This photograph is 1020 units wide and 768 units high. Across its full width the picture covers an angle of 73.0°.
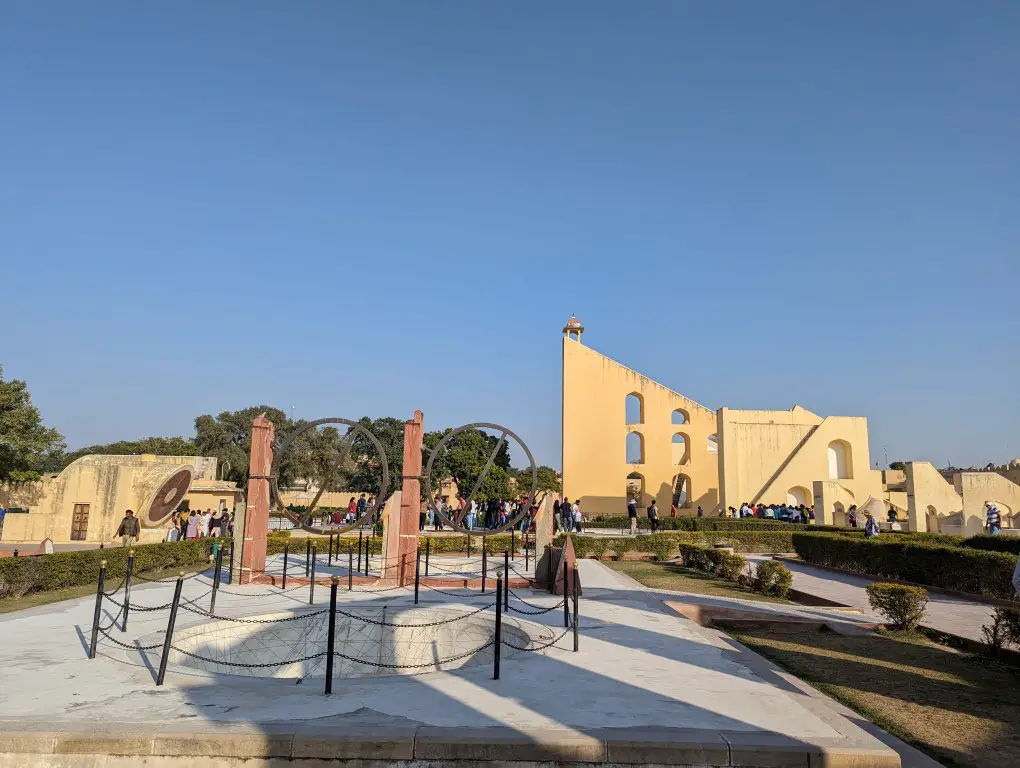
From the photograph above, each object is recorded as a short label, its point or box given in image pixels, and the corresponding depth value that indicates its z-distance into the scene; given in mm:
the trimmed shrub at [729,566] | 13570
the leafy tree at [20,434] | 25531
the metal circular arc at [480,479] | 13961
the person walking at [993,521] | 17844
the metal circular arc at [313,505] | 12773
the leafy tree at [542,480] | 55825
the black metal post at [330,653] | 5715
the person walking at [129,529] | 15852
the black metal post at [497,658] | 6199
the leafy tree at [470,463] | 36250
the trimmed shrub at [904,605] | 8727
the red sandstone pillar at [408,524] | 12594
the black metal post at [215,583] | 9650
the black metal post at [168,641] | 6035
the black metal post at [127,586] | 8336
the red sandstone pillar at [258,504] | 12555
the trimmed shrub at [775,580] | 11883
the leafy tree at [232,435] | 48188
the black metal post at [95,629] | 6948
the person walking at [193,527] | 18766
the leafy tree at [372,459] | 44109
